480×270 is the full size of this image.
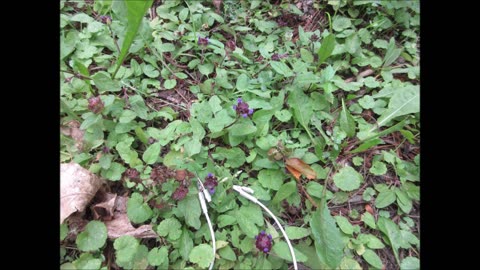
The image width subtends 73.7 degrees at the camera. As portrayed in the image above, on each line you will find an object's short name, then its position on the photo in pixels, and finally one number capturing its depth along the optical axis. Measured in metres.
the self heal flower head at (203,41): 0.40
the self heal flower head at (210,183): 0.31
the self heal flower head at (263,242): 0.29
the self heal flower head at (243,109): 0.35
